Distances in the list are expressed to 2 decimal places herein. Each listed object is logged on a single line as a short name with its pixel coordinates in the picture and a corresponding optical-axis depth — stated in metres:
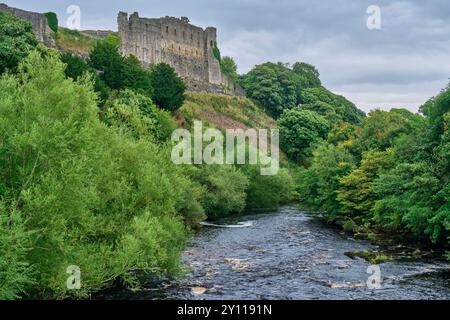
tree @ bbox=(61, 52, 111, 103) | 59.81
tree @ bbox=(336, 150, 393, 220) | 46.28
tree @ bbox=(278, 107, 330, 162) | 104.44
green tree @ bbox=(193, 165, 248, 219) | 56.18
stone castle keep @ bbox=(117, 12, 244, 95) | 96.69
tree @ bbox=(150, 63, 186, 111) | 78.75
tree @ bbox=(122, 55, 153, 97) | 70.06
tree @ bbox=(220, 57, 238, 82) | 147.62
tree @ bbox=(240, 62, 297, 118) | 132.25
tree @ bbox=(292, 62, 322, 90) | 154.89
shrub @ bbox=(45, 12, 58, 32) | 79.42
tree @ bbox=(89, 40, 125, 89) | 69.94
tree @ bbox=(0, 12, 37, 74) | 49.03
